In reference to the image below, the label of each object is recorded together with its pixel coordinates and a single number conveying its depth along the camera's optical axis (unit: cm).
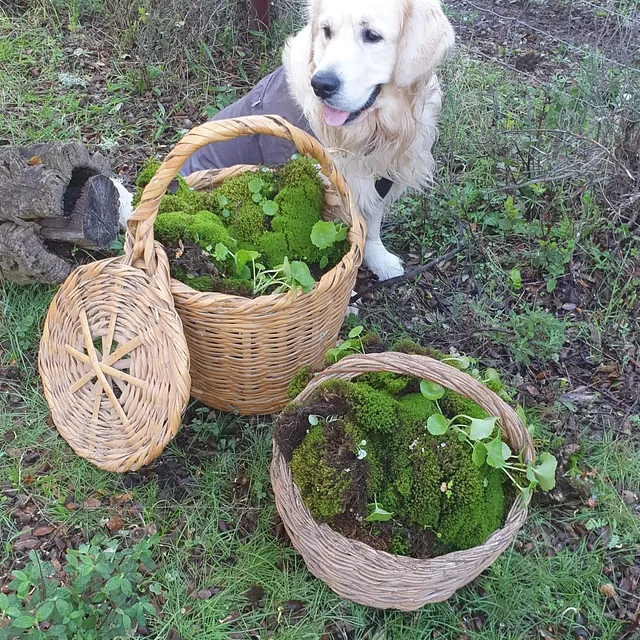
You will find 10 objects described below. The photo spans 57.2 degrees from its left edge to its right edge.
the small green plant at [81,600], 151
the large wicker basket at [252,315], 174
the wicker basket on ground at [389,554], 155
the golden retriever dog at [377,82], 208
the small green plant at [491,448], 160
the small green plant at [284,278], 180
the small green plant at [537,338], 248
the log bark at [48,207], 223
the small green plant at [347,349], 195
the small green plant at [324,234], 194
